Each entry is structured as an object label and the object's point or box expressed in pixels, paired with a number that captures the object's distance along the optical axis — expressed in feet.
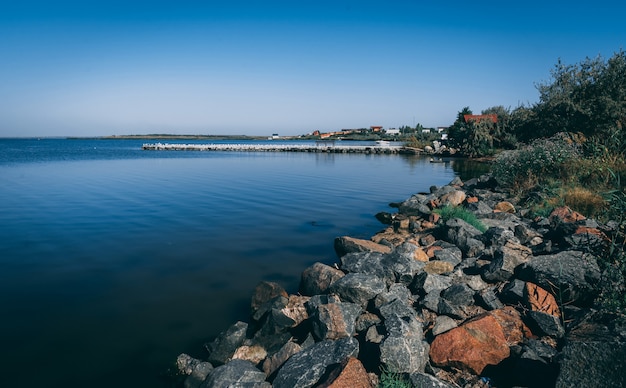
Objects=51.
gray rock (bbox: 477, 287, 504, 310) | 20.67
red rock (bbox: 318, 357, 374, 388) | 14.01
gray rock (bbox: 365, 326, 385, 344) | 17.37
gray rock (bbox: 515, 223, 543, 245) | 30.40
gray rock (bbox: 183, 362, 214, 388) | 17.02
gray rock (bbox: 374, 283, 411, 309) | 21.48
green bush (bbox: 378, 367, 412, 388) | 14.08
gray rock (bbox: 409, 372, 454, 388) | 14.25
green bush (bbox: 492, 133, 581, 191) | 51.72
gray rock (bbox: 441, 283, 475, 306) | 21.33
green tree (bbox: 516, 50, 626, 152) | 93.04
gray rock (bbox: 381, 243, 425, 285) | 24.97
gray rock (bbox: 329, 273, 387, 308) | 21.93
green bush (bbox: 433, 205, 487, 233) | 37.08
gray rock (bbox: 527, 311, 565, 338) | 17.37
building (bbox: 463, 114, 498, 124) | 179.95
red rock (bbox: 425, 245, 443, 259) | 29.93
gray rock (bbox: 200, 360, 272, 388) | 15.67
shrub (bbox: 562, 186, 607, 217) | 38.55
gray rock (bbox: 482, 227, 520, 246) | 29.63
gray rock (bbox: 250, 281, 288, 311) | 23.86
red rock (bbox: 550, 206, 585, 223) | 34.34
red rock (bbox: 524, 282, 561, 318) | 19.06
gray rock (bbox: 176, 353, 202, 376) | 17.99
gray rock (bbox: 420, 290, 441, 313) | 21.12
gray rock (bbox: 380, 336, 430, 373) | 15.51
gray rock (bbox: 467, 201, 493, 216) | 43.46
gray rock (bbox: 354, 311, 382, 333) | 19.85
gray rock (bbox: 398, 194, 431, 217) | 48.94
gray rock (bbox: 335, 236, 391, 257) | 31.41
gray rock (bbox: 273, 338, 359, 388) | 15.39
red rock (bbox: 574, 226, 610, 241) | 26.77
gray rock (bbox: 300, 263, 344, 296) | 24.71
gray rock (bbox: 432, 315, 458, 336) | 18.59
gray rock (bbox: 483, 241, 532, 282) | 23.30
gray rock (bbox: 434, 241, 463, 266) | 28.40
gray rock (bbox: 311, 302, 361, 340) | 18.72
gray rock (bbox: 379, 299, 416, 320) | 19.93
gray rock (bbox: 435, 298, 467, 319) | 20.02
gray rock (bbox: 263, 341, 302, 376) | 17.39
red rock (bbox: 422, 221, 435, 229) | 41.59
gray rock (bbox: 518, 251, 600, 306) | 19.49
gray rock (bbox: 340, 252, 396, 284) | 25.17
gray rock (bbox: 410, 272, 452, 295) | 22.89
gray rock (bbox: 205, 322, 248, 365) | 18.66
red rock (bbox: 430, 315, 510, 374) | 16.08
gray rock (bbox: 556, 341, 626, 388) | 12.44
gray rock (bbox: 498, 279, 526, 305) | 20.68
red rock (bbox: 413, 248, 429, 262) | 28.37
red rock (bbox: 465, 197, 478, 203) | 50.37
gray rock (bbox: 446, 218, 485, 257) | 29.55
